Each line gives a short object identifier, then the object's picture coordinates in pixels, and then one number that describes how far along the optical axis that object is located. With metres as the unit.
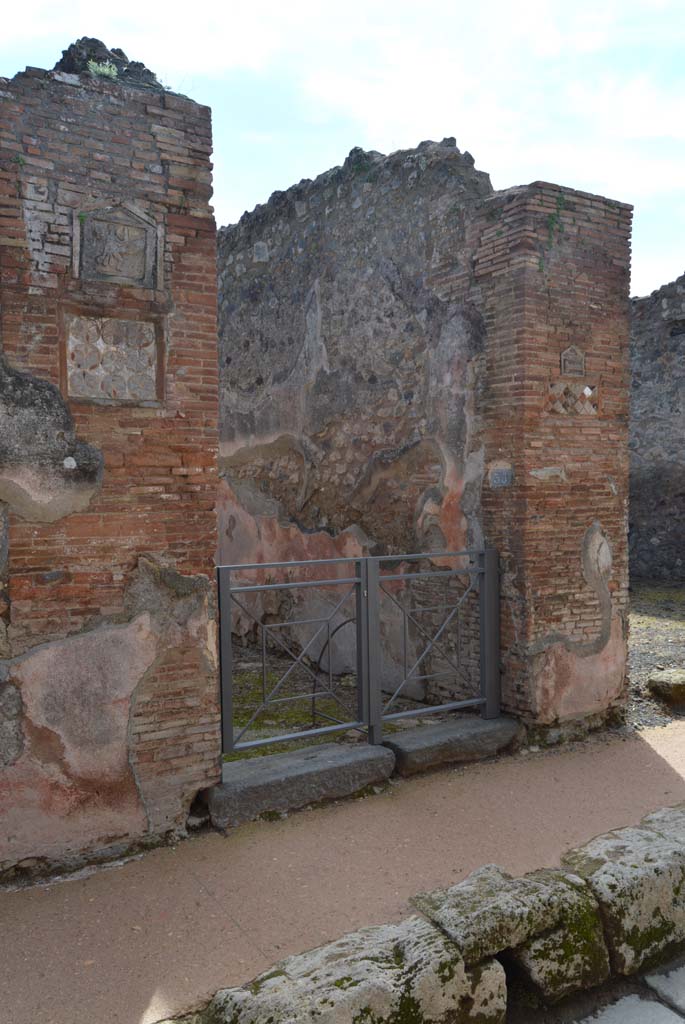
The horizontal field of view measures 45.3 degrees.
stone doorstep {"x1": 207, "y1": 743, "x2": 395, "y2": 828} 4.16
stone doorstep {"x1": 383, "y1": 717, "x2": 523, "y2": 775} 4.85
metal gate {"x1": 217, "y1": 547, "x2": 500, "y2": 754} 4.93
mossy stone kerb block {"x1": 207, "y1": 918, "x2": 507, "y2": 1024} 2.50
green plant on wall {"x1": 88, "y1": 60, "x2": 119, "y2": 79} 3.81
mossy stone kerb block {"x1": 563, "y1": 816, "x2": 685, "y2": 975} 3.11
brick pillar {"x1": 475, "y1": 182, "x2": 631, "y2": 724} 5.26
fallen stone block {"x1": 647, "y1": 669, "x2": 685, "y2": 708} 6.09
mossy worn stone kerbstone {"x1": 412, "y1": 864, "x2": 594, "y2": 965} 2.84
